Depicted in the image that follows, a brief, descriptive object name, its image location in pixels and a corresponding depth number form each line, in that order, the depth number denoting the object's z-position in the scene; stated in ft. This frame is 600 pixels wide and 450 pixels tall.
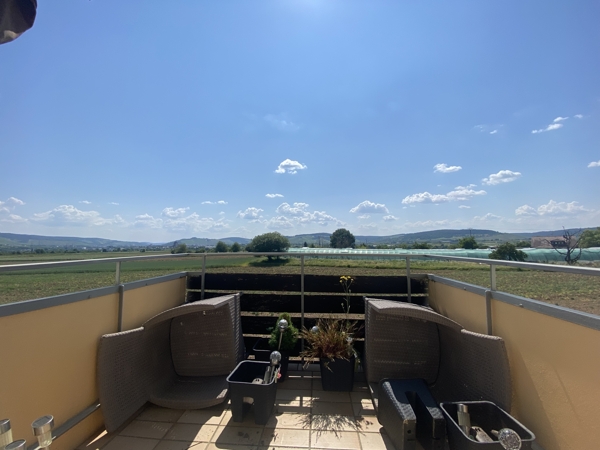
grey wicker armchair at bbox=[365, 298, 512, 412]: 7.02
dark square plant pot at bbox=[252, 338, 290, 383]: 9.62
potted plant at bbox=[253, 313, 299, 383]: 9.69
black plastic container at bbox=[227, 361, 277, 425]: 6.91
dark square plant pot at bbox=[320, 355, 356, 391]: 8.79
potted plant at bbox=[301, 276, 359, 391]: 8.80
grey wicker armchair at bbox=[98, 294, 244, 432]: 6.81
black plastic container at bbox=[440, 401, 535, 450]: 4.66
